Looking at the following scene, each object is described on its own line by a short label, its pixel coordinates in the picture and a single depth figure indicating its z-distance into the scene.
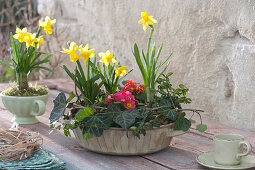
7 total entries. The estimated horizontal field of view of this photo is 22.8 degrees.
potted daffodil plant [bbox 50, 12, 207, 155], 1.74
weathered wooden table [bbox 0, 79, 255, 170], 1.74
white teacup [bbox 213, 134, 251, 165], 1.66
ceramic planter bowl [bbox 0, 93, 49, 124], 2.07
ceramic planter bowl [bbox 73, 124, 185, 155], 1.75
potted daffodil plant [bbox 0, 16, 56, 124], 2.04
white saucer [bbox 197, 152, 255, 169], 1.68
